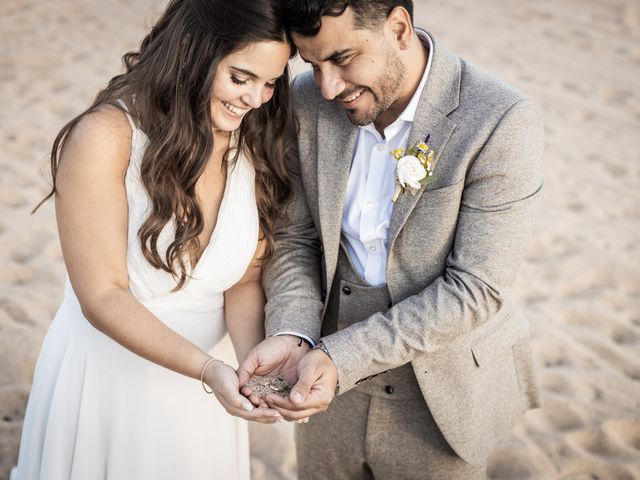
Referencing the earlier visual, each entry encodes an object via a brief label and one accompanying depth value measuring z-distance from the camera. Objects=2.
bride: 2.38
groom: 2.36
